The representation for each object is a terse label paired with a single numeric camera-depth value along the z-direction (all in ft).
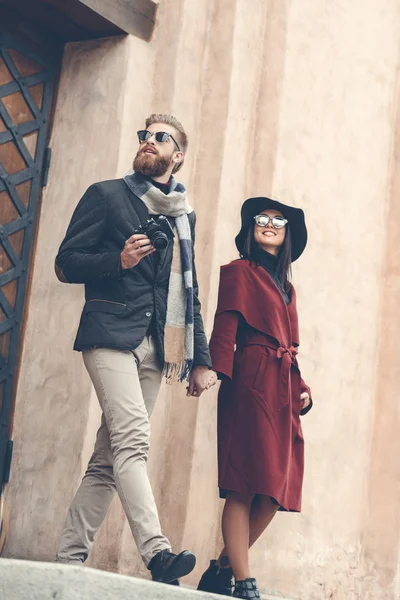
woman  35.57
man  32.10
